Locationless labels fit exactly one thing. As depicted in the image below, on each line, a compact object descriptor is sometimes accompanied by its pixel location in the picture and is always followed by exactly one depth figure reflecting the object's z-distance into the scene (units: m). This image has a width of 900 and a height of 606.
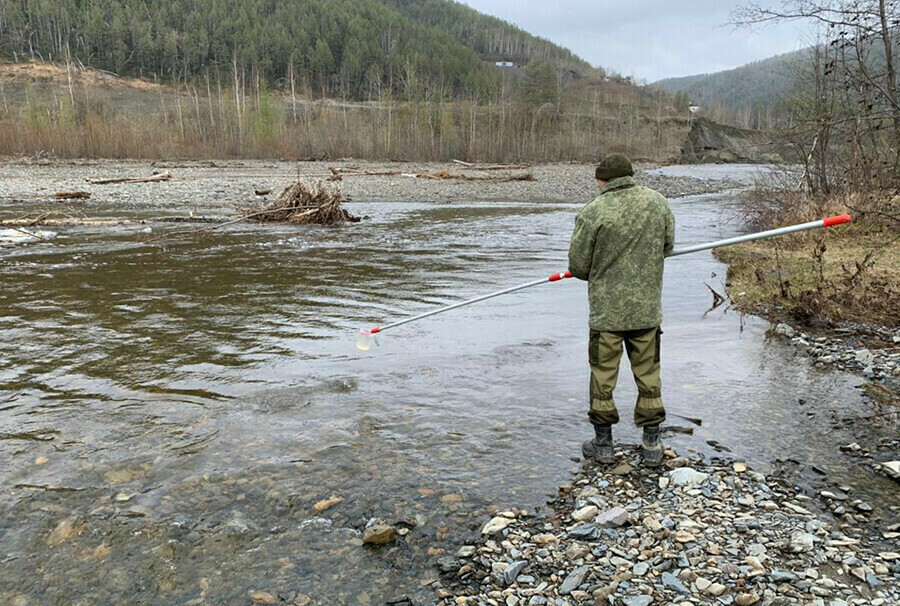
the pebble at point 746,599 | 3.49
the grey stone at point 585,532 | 4.23
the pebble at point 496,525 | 4.41
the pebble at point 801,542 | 3.93
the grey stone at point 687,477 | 4.88
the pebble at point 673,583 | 3.62
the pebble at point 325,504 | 4.75
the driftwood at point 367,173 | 47.90
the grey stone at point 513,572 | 3.83
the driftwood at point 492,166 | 60.41
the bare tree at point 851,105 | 10.07
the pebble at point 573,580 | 3.71
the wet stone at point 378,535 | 4.31
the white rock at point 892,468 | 4.92
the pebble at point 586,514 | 4.45
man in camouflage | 5.24
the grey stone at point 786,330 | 8.98
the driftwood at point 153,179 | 34.97
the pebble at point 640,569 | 3.81
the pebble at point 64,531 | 4.37
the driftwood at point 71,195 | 29.92
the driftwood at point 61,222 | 19.92
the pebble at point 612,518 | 4.34
